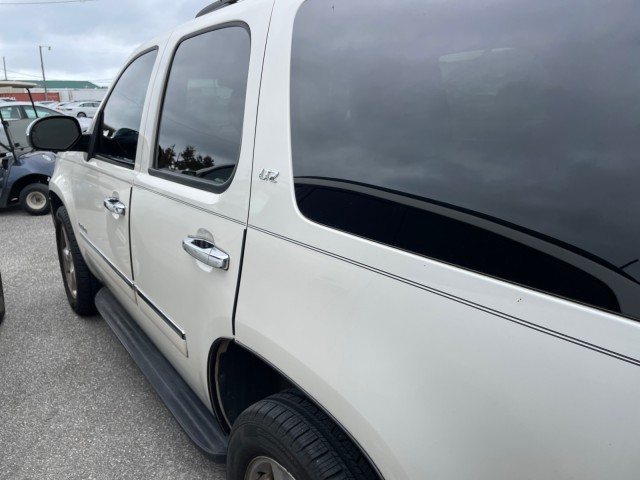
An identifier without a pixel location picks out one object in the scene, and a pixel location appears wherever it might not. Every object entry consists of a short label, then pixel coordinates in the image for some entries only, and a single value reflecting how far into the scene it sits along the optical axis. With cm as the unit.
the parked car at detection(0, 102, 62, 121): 909
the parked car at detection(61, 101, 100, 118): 2711
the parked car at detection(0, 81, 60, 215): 727
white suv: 76
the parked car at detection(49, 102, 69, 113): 2774
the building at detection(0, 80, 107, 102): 3642
